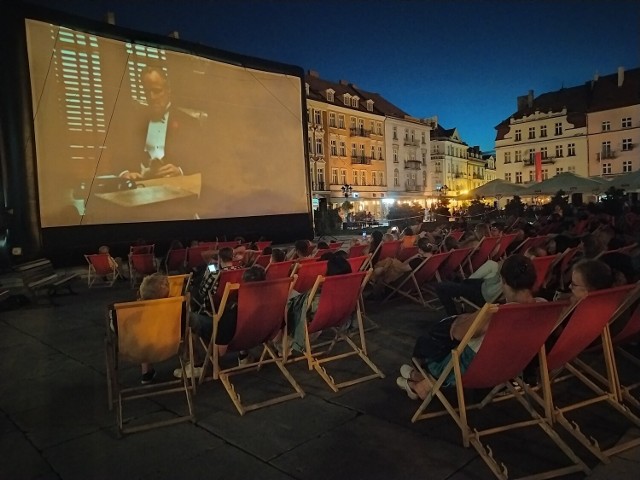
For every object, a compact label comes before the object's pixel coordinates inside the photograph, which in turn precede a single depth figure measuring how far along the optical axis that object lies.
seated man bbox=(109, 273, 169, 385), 3.46
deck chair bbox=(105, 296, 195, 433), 3.00
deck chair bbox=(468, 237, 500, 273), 6.91
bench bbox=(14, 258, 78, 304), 7.93
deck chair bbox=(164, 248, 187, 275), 9.39
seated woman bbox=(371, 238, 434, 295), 6.33
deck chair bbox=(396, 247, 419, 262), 7.39
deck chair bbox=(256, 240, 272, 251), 9.15
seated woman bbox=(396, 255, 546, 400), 2.82
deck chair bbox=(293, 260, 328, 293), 4.85
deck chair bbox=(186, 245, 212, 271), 9.16
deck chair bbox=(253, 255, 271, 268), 6.61
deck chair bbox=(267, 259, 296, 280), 5.16
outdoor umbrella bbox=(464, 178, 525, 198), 15.80
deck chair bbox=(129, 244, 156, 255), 10.08
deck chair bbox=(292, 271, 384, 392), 3.57
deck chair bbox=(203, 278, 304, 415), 3.33
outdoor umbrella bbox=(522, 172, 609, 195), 14.97
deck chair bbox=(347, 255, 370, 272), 5.34
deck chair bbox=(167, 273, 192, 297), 4.59
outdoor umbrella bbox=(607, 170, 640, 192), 14.15
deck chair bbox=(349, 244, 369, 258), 7.22
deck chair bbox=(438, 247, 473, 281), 6.32
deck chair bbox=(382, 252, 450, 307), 6.01
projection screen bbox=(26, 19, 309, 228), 12.00
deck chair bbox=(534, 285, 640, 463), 2.52
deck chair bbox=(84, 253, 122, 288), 9.52
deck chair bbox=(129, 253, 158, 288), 8.95
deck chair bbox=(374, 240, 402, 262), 6.89
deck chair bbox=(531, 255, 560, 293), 4.82
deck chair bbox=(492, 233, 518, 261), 7.15
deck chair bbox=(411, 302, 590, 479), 2.33
